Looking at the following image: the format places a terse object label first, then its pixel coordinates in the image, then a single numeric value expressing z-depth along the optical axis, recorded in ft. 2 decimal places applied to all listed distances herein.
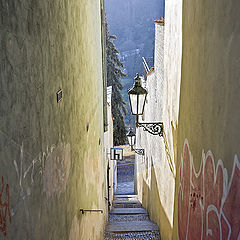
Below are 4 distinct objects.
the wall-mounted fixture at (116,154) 39.73
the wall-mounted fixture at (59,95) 9.11
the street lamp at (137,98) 17.56
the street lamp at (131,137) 35.27
